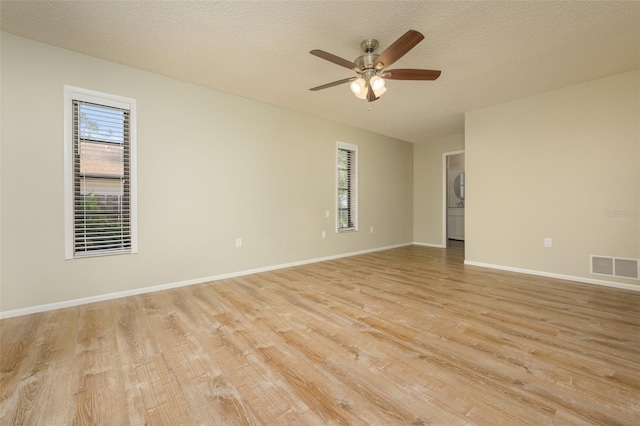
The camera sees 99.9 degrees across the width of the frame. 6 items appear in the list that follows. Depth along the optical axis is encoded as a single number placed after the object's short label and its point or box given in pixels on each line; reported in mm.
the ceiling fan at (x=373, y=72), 2475
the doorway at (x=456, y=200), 7894
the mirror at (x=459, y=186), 7824
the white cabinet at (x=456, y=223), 7902
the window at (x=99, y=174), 2889
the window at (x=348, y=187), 5656
